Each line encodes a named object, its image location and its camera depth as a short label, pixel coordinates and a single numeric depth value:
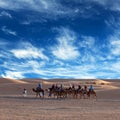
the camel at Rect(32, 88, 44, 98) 40.59
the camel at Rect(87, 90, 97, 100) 41.37
